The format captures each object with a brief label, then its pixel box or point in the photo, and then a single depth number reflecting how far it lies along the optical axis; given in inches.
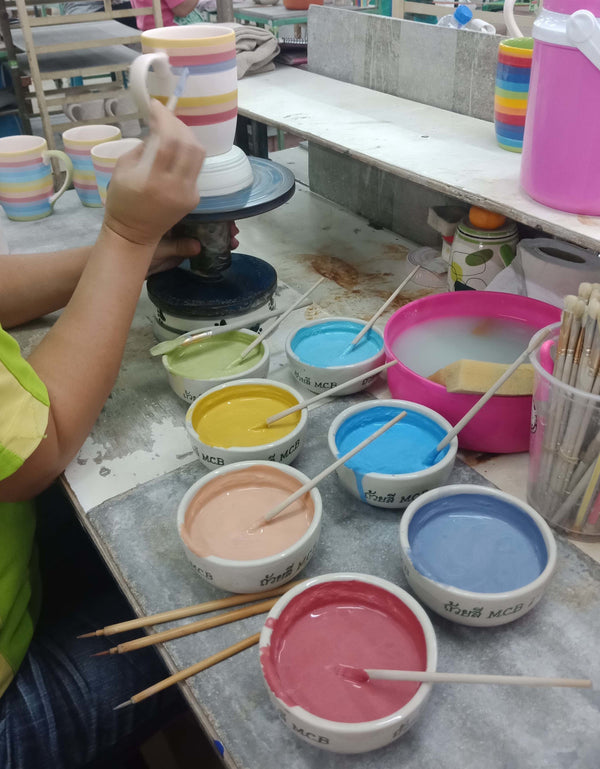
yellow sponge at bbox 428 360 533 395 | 33.7
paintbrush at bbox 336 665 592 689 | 22.3
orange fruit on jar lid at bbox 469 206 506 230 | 45.6
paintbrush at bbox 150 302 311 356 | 40.9
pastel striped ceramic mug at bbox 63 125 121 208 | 61.8
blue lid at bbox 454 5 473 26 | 61.0
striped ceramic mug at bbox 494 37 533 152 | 43.3
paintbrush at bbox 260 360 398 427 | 35.2
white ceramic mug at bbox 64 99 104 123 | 118.7
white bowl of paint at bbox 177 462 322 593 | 27.1
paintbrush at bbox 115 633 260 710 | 24.9
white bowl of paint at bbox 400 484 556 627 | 25.5
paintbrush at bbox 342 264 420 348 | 42.9
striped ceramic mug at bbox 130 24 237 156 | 36.4
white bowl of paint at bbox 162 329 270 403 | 39.2
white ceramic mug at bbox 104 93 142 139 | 102.6
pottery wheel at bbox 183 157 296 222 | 40.3
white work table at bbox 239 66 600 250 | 37.9
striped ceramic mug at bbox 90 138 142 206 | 57.2
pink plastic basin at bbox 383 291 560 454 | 34.6
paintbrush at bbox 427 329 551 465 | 31.6
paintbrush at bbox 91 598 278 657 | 26.6
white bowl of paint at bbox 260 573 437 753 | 21.8
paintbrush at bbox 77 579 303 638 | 27.1
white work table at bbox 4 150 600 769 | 23.1
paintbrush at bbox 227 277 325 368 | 41.2
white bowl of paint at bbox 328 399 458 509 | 31.1
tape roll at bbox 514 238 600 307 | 41.9
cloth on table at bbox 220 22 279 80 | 66.0
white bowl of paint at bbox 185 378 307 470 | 33.3
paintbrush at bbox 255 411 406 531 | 29.1
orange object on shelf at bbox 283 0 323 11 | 139.0
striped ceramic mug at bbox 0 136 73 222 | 60.0
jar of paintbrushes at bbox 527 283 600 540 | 27.3
